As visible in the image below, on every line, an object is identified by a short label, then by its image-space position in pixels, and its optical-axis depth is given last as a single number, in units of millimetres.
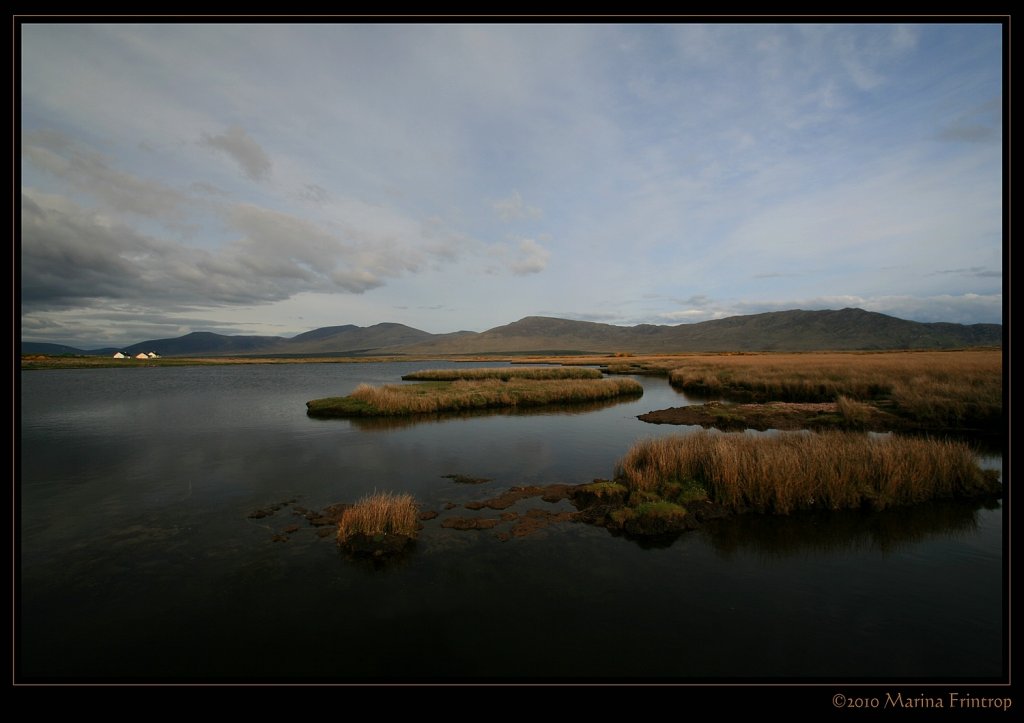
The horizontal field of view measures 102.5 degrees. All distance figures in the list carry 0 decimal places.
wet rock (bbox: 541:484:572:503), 15397
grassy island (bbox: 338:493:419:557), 11594
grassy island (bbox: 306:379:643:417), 36375
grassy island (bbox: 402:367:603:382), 60556
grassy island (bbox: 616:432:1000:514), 13859
